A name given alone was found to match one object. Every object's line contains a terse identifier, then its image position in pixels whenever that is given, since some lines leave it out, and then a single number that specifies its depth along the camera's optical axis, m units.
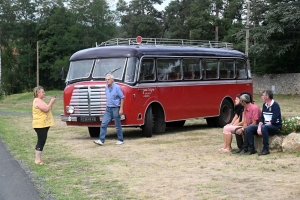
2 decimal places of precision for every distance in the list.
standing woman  12.16
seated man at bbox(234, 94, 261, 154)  13.12
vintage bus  17.11
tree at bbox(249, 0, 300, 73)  46.84
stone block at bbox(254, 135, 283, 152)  12.97
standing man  15.77
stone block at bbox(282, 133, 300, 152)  12.70
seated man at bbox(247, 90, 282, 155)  12.67
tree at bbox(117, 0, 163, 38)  78.12
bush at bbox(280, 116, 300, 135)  12.86
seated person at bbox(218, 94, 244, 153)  13.46
